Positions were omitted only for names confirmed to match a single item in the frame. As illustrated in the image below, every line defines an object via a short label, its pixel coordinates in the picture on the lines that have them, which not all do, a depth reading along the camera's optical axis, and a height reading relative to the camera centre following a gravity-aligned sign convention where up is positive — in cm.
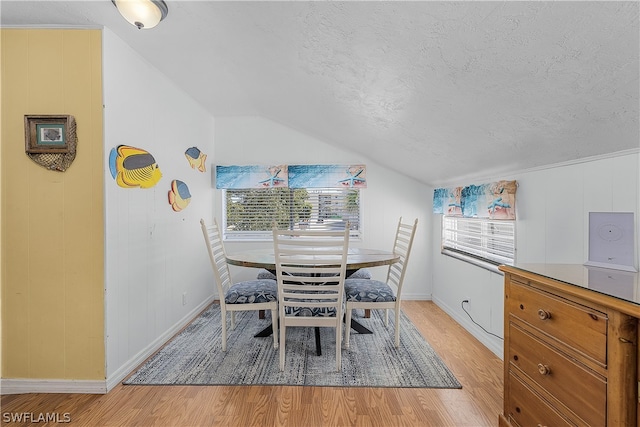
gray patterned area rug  192 -116
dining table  221 -41
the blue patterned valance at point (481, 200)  212 +9
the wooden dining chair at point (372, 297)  227 -70
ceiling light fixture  148 +109
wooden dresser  86 -50
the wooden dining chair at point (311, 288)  193 -54
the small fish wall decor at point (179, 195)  267 +16
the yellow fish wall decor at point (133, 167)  193 +34
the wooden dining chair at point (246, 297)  225 -70
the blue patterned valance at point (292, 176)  361 +45
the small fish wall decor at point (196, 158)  304 +61
